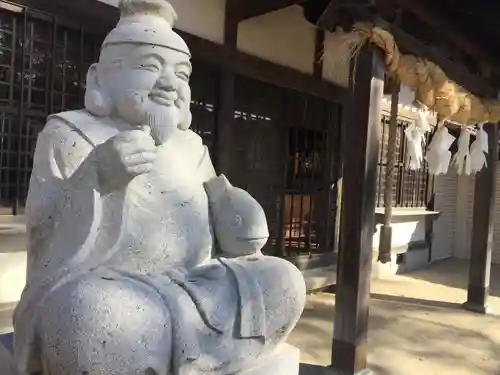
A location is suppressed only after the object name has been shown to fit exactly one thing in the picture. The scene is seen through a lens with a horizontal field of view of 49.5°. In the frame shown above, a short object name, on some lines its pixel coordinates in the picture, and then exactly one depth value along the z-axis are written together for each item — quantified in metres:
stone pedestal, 1.87
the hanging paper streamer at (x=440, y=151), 4.86
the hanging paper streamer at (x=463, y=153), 5.57
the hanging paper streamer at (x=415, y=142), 4.56
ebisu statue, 1.55
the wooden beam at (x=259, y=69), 4.76
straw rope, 3.73
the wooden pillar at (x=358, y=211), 3.76
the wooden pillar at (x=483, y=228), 6.35
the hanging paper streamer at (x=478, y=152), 5.73
